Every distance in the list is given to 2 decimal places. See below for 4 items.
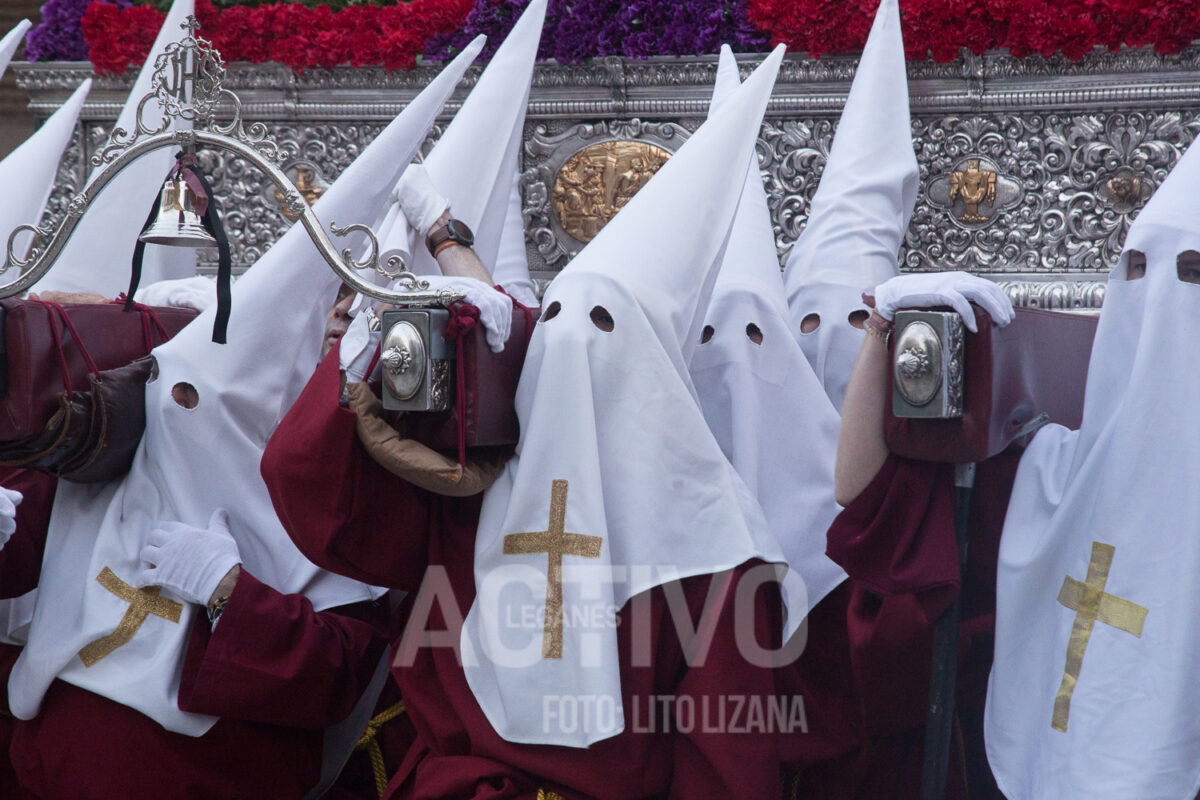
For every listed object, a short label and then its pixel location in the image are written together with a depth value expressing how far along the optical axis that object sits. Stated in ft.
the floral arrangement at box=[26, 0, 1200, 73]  27.68
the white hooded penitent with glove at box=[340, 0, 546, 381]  23.57
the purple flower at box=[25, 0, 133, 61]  35.12
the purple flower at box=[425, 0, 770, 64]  30.50
